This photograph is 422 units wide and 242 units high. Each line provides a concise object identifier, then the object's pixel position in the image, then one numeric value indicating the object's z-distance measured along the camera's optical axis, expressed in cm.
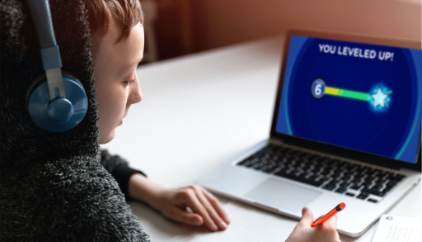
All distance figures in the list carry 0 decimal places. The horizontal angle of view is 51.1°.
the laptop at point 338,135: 79
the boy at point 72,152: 47
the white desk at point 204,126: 75
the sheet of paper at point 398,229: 64
